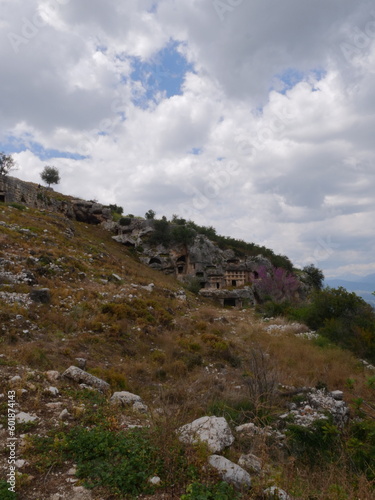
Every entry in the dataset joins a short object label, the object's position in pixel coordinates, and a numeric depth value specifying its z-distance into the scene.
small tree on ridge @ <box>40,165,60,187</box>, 43.81
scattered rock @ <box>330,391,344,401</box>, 6.26
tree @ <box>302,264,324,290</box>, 38.78
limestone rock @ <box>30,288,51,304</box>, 9.54
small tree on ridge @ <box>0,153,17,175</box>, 26.50
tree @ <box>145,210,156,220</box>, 42.14
